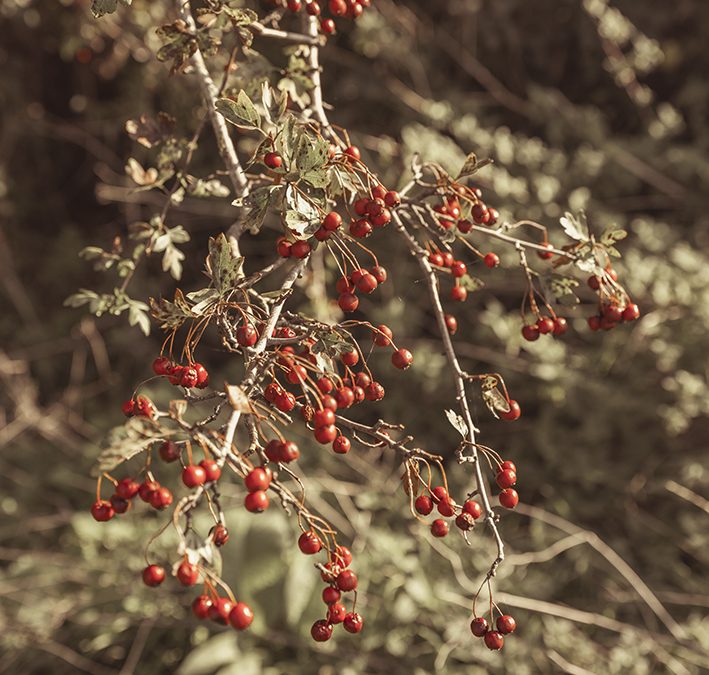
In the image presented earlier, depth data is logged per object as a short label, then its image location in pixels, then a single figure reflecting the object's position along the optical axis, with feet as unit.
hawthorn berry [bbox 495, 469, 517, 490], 2.46
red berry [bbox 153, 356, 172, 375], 2.34
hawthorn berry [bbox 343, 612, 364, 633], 2.37
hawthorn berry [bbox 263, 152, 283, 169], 2.35
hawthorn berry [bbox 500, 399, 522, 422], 2.45
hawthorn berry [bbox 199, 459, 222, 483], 2.14
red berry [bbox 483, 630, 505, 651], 2.36
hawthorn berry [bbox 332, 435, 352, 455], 2.38
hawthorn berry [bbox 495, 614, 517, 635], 2.40
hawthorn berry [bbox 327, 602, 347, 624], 2.32
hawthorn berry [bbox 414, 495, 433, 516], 2.40
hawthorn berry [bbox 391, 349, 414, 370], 2.45
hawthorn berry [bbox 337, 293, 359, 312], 2.41
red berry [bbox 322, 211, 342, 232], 2.31
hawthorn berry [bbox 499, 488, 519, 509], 2.44
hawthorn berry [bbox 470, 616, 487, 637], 2.38
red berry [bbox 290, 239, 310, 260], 2.32
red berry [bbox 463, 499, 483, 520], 2.44
